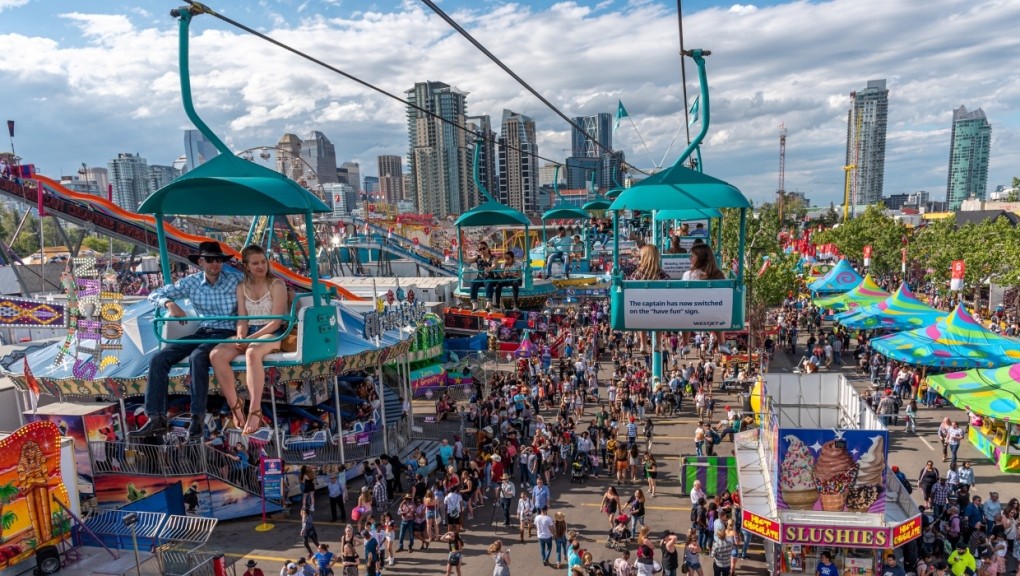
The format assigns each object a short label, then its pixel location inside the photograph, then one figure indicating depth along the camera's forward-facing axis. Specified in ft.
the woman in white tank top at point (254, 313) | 15.61
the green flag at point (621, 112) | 67.68
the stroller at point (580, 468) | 53.42
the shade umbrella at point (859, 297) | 103.04
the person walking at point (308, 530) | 42.86
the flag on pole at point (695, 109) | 41.15
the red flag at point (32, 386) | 46.42
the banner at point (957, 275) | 96.12
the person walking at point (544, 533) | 40.93
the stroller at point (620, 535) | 41.73
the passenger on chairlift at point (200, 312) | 15.79
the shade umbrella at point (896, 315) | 87.22
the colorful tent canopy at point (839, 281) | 121.90
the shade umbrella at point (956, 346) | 69.10
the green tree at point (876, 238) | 154.81
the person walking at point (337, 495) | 48.08
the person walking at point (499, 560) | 36.01
